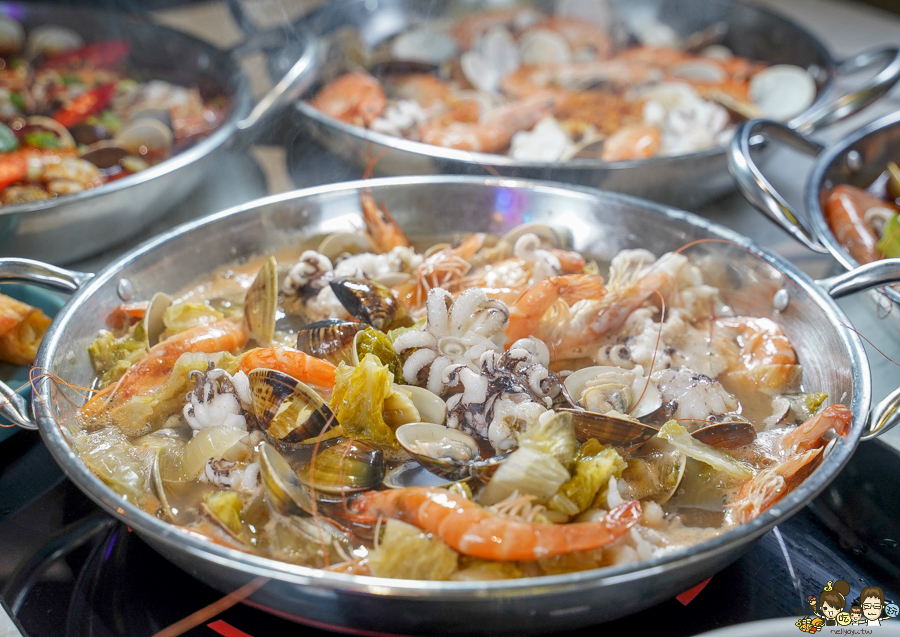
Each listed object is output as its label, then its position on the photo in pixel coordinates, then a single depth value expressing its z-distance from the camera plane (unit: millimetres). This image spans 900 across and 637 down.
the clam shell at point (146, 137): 800
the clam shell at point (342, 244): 632
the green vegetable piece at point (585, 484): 474
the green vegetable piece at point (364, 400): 504
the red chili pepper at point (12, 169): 705
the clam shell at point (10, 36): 998
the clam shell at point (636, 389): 530
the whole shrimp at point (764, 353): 564
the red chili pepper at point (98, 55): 1010
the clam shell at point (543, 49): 1098
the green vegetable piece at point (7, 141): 749
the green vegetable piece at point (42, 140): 764
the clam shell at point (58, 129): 779
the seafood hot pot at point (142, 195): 643
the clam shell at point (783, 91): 959
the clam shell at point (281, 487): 472
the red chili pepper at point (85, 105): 867
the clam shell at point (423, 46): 1061
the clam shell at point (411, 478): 490
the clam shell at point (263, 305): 563
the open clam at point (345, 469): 483
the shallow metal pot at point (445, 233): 419
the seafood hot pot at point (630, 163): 698
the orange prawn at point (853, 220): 690
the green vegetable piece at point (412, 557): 447
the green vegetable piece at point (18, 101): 872
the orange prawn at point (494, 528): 448
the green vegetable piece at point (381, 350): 529
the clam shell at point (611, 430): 496
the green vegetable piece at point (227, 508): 475
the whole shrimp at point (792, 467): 486
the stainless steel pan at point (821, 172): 606
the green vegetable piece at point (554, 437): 484
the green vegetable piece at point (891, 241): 674
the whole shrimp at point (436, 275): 603
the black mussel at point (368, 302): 561
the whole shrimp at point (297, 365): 531
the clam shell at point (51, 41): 1010
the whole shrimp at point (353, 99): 892
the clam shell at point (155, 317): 565
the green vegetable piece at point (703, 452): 502
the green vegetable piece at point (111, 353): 555
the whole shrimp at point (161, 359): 530
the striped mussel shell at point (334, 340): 540
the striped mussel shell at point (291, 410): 495
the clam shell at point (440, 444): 484
